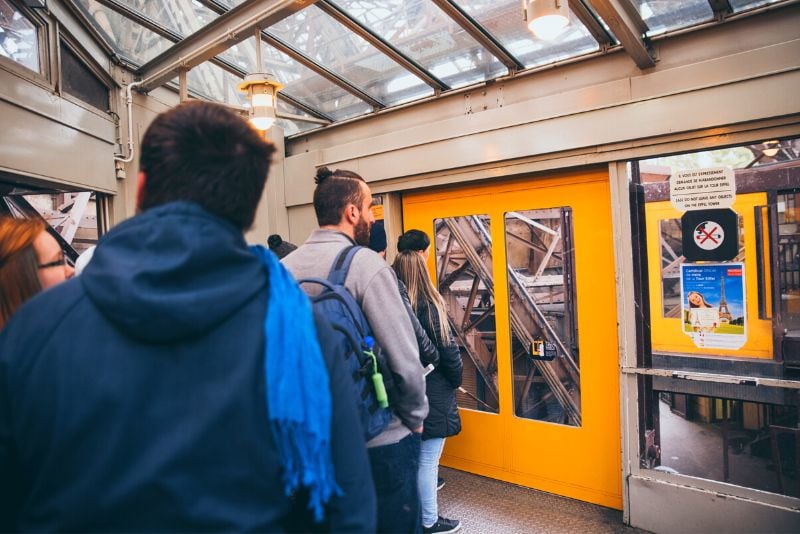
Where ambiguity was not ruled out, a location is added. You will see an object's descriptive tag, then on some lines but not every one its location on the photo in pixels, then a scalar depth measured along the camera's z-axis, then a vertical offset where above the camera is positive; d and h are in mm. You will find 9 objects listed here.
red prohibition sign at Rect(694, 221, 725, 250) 3111 +77
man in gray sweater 1760 -254
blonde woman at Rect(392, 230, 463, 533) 3156 -766
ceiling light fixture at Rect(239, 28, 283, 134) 3393 +1181
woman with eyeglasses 1436 +48
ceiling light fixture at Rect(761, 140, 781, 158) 2934 +565
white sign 3086 +370
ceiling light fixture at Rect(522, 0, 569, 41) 2463 +1175
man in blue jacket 855 -183
